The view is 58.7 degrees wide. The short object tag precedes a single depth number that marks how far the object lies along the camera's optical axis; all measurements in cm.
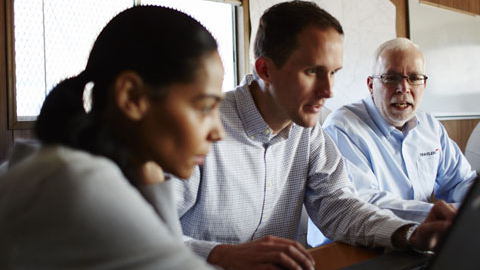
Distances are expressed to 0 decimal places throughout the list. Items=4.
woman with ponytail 43
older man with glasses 196
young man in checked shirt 130
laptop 51
